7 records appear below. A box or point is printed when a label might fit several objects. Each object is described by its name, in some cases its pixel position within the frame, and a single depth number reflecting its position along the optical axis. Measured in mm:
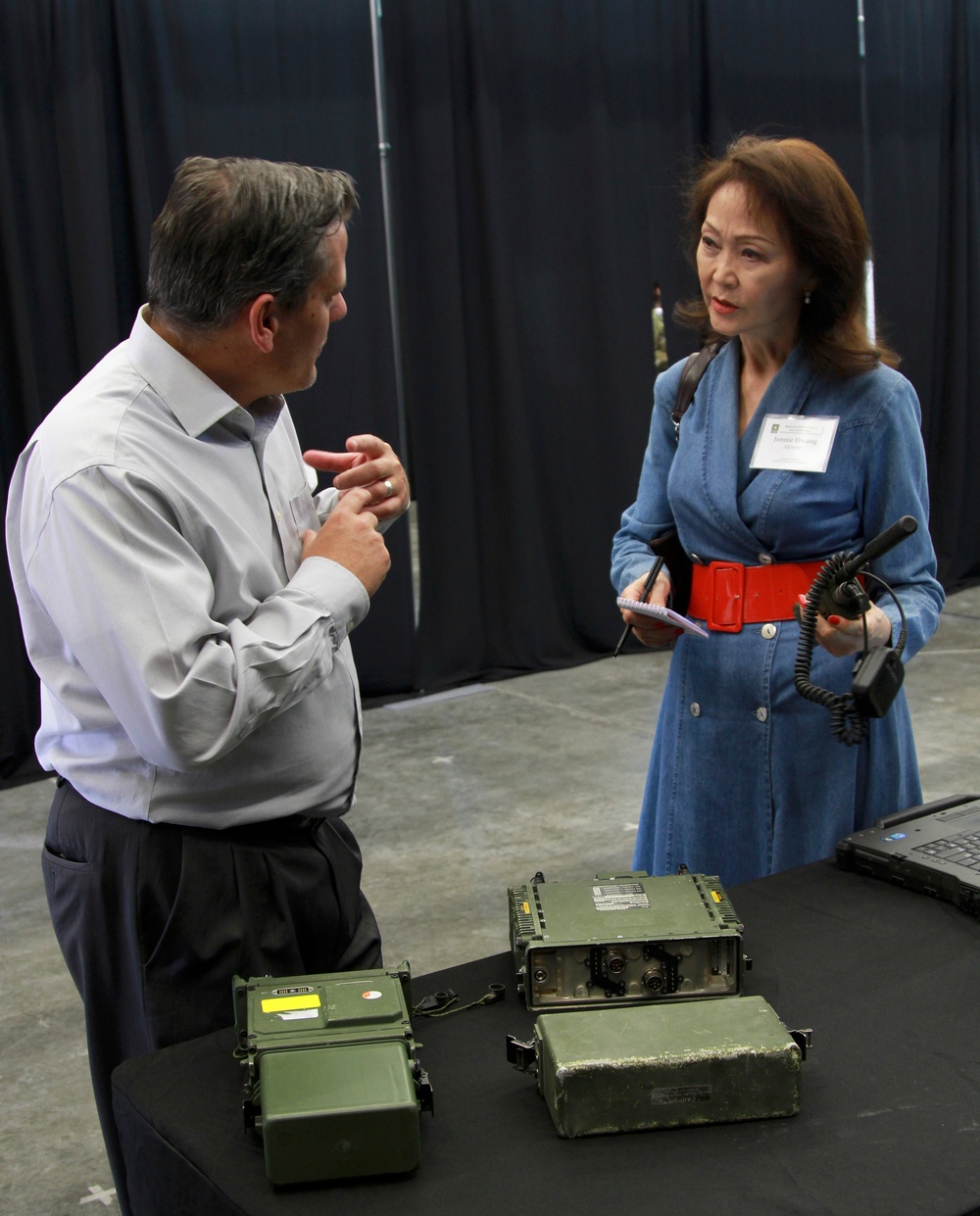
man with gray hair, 1241
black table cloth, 1006
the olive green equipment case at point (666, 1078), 1063
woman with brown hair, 1843
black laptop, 1485
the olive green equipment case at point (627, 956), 1237
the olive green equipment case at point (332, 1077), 1014
